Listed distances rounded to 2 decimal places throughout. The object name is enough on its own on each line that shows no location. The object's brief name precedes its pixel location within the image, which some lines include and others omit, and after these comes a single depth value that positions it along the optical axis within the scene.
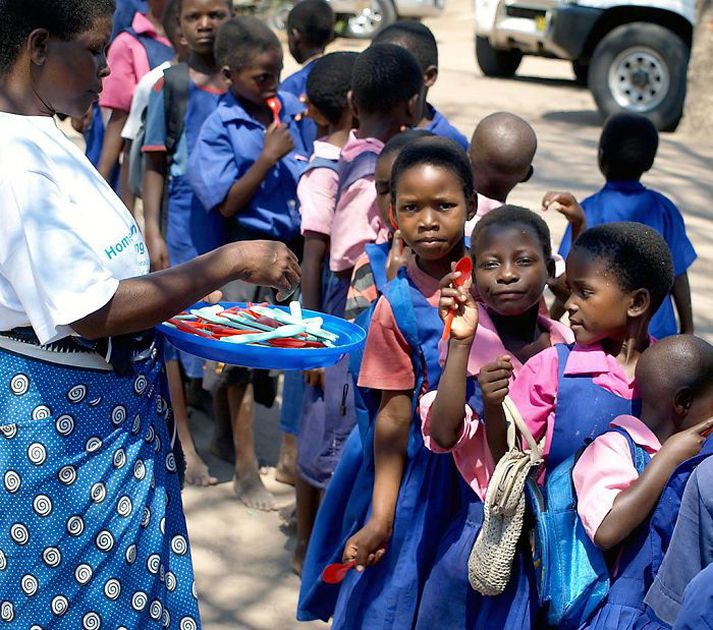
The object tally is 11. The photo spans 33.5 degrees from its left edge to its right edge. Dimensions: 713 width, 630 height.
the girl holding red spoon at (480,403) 2.71
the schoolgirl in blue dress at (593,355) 2.64
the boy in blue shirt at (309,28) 5.65
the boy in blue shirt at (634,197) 4.29
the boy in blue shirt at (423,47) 4.46
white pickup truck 11.12
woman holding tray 2.25
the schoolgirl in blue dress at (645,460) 2.41
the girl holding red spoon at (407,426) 2.90
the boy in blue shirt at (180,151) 4.95
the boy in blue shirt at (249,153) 4.53
